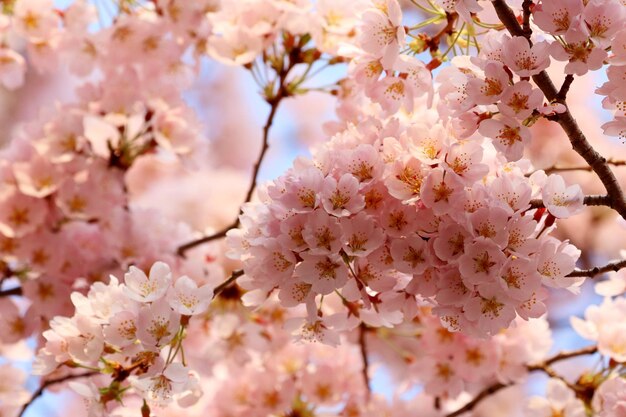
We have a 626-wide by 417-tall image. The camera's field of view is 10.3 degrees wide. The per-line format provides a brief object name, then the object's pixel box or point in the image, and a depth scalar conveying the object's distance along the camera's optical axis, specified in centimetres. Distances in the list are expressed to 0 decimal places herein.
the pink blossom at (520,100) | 226
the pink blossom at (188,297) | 231
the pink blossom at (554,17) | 225
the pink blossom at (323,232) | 228
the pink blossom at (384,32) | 236
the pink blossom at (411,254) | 229
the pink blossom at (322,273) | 229
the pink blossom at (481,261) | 226
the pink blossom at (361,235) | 228
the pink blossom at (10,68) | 273
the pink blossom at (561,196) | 228
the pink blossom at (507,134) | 228
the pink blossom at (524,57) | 225
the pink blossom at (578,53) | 224
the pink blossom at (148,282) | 232
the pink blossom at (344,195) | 228
